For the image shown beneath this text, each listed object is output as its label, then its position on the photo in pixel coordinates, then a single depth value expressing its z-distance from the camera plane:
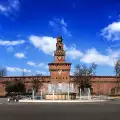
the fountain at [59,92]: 23.16
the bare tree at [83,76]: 42.70
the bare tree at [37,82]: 44.47
